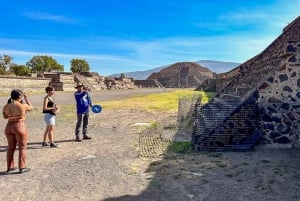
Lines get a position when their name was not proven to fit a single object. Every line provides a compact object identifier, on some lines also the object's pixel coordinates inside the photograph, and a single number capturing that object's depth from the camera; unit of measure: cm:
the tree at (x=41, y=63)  6319
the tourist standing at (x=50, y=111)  711
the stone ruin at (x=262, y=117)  685
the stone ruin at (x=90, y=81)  3960
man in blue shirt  789
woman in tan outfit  508
